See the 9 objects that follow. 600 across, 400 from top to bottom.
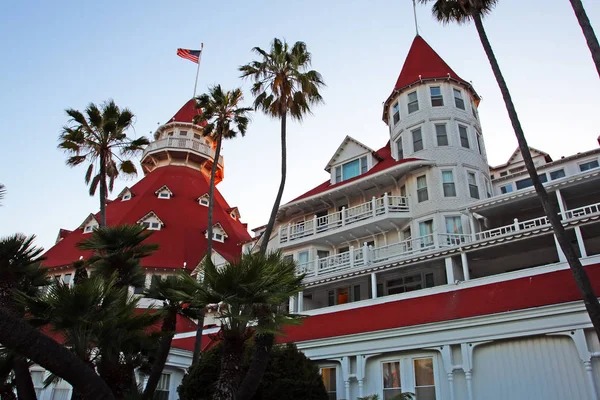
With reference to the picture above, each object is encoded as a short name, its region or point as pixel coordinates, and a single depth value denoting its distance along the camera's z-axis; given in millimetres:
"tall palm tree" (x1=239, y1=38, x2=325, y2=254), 26984
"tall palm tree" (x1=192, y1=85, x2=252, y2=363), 29609
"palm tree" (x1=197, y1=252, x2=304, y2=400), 13156
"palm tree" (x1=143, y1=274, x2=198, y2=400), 14195
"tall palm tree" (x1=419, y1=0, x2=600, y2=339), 13391
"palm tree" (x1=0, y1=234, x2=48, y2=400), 17156
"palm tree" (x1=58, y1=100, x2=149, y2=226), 25203
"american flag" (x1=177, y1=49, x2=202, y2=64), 55281
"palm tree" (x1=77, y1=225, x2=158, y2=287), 18359
